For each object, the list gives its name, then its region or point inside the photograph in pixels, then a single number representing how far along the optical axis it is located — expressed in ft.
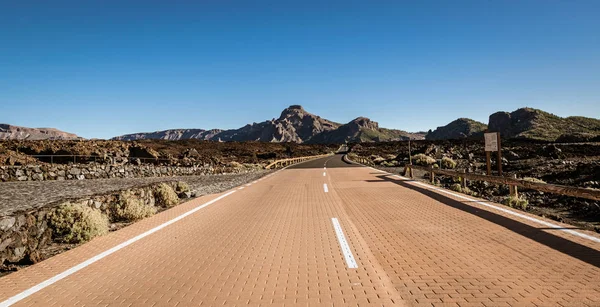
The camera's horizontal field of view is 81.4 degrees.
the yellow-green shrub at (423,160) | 121.82
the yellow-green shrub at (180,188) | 45.91
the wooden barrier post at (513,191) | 36.10
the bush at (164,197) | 37.93
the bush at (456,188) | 45.72
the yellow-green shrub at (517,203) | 34.04
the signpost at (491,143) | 43.09
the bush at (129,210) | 29.96
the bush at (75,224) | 22.84
